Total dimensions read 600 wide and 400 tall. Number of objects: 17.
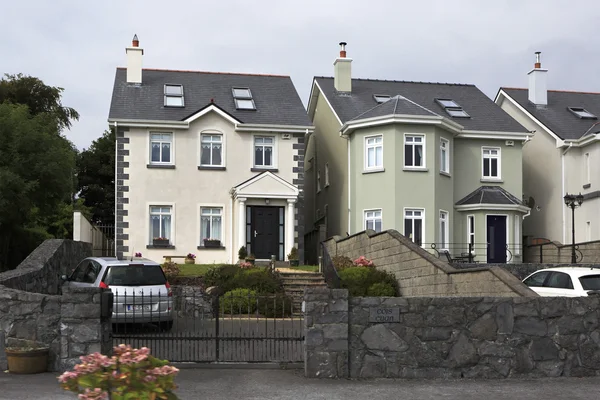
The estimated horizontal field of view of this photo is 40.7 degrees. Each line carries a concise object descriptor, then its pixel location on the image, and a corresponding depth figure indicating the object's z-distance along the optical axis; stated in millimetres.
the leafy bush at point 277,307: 20000
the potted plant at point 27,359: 11984
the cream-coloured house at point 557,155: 34594
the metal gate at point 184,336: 13156
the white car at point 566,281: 18109
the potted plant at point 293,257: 30267
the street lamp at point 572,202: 28547
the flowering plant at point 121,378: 6211
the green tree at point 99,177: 52188
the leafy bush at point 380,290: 22734
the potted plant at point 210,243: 30750
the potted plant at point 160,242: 30484
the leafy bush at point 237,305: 18616
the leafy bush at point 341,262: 25078
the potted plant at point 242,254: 29984
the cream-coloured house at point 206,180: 30609
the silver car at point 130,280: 14961
